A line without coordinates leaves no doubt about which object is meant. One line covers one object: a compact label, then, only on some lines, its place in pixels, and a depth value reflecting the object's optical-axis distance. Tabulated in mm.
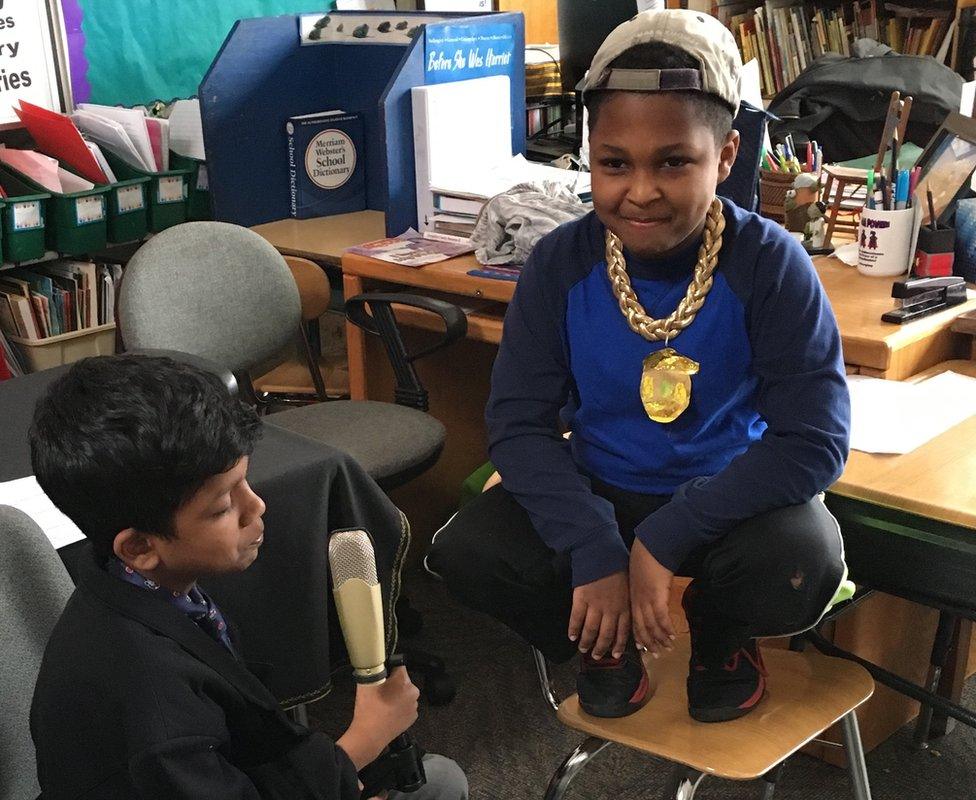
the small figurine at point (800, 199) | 2373
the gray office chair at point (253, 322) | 2273
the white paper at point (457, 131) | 2664
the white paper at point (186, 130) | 3262
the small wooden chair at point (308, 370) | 2797
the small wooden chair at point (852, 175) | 2125
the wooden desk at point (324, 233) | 2809
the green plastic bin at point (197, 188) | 3271
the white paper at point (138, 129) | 3193
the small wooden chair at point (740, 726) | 1247
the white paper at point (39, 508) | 1410
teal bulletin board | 3434
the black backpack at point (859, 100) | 3074
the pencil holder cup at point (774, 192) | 2373
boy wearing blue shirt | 1292
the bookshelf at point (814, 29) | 4145
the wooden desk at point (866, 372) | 1466
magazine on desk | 2484
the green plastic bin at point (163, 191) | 3170
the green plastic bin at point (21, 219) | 2881
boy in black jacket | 1016
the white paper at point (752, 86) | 2459
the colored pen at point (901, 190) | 2068
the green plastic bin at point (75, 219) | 2971
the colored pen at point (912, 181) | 2074
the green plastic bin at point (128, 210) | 3100
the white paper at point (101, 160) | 3115
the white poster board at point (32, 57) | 3227
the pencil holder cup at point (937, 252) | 2031
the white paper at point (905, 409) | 1578
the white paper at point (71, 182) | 3020
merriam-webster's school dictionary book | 3203
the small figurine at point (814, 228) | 2322
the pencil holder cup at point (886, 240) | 2057
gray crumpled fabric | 2342
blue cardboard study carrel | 2963
